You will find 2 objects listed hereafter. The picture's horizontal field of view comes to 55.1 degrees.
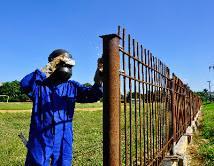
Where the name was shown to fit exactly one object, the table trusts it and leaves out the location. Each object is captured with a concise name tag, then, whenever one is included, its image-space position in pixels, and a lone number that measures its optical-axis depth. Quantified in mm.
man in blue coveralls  1863
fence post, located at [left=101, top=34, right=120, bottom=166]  1665
